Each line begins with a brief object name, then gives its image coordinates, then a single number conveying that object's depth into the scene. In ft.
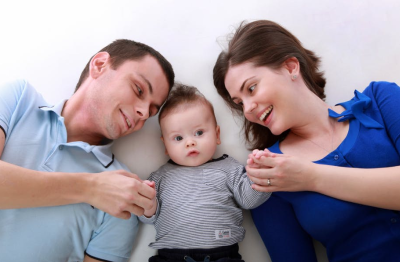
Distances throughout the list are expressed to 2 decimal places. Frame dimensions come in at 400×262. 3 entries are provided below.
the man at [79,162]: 3.35
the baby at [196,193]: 3.72
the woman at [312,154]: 3.40
